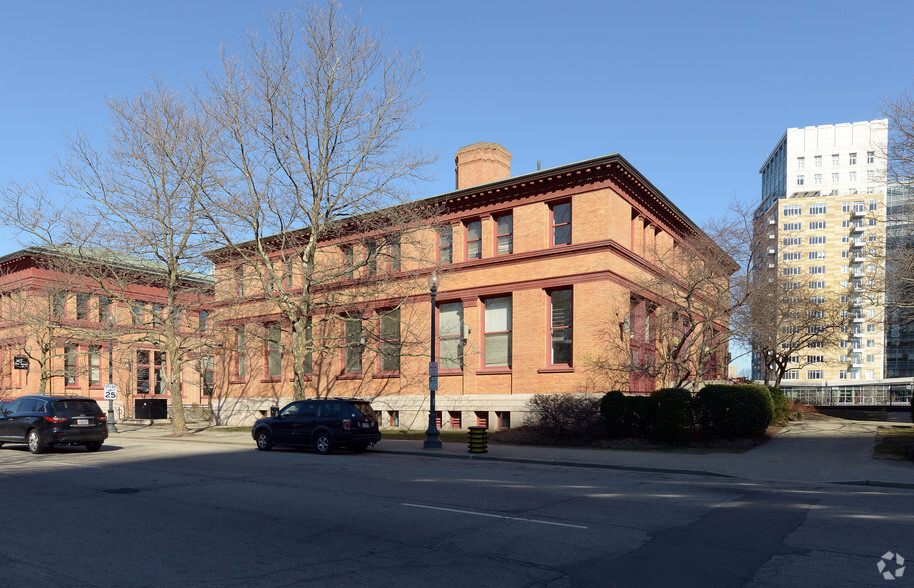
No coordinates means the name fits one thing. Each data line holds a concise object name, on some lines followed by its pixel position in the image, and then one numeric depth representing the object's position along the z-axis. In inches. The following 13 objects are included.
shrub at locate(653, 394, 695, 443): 820.6
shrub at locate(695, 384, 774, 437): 849.5
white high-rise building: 4370.1
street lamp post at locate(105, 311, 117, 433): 1162.8
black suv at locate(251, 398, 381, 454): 805.2
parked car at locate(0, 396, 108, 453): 789.2
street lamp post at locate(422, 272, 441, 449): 845.2
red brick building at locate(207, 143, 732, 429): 1042.7
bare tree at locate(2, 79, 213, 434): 1079.0
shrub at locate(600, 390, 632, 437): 861.8
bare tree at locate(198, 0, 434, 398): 1000.9
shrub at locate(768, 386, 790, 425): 1218.2
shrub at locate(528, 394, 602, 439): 878.4
